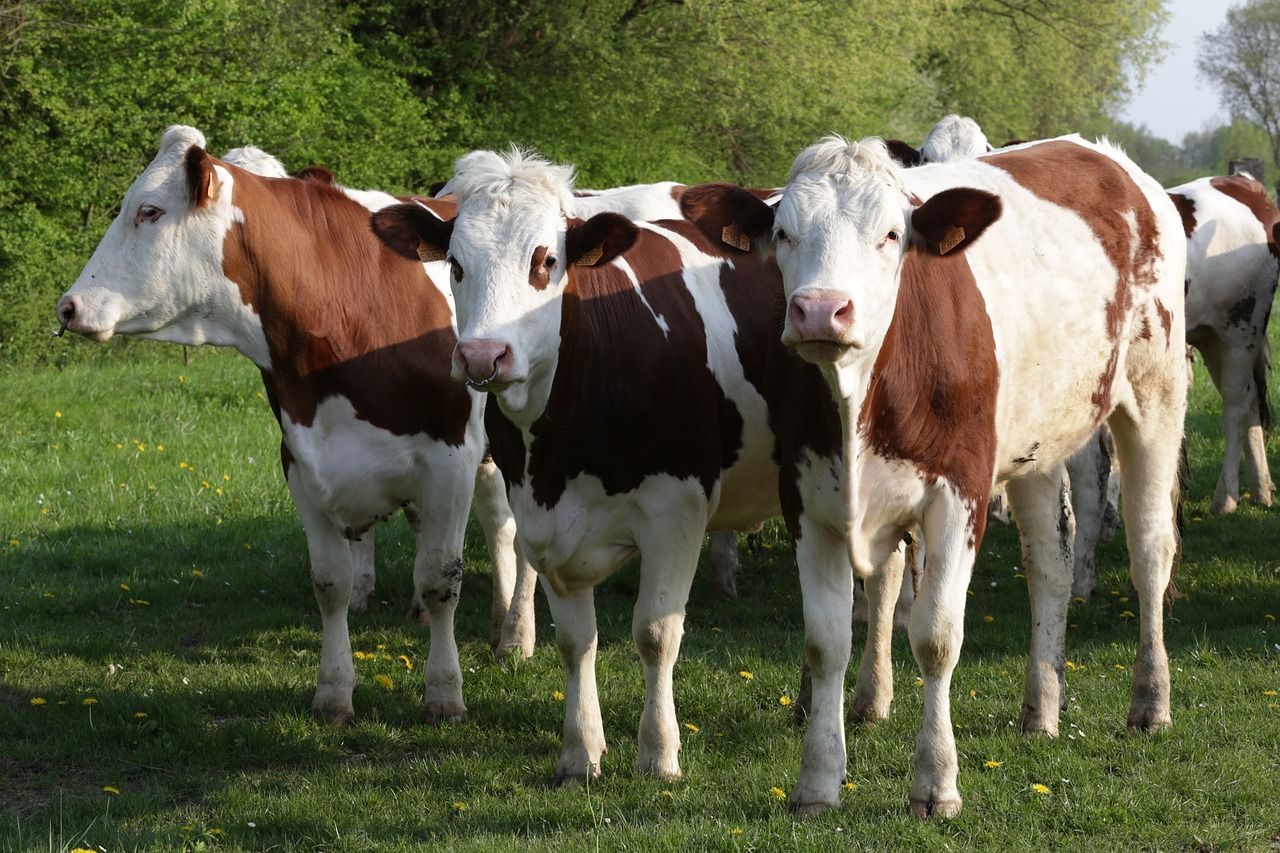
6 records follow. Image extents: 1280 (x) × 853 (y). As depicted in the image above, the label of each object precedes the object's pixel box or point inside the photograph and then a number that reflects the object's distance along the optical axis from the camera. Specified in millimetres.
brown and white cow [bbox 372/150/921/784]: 5273
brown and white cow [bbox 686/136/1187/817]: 4691
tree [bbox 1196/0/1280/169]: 78500
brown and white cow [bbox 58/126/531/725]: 6270
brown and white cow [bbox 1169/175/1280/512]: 10547
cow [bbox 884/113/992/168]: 9445
